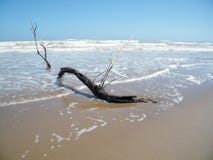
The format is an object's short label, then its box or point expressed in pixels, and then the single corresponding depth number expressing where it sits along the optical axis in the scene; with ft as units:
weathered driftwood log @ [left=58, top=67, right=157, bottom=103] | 19.47
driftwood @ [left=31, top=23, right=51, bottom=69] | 37.54
